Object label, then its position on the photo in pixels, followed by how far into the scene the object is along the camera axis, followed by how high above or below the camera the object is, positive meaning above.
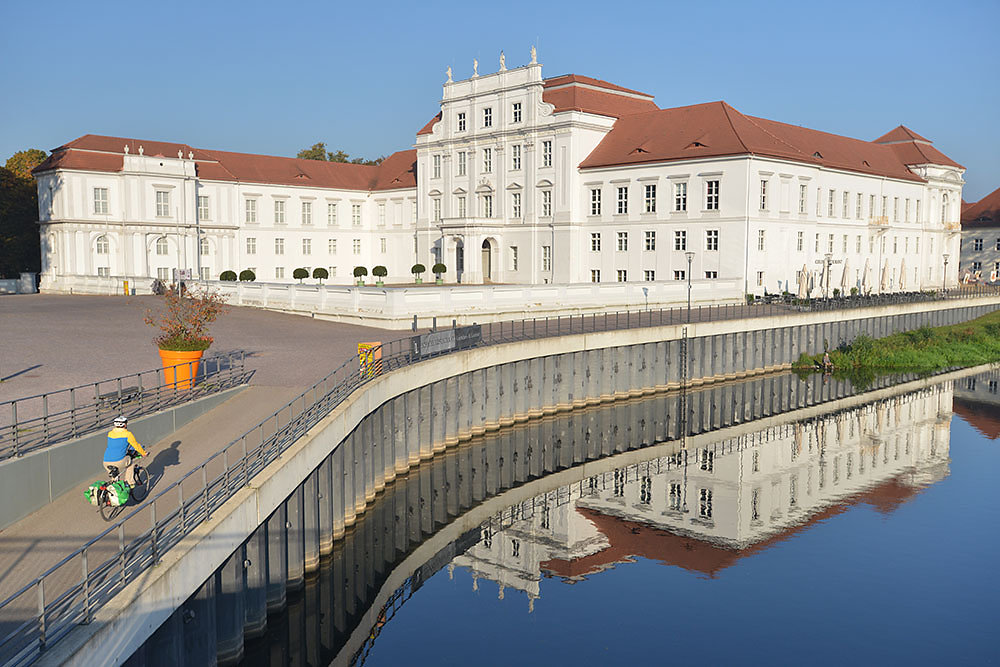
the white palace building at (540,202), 62.78 +6.05
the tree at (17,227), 75.75 +4.31
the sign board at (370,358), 24.70 -2.23
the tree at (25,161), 83.25 +10.89
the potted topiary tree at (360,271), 79.81 +0.58
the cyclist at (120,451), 14.97 -2.89
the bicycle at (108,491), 14.31 -3.51
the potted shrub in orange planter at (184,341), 22.45 -1.59
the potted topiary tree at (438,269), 75.25 +0.76
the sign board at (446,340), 28.79 -2.11
